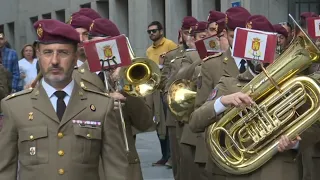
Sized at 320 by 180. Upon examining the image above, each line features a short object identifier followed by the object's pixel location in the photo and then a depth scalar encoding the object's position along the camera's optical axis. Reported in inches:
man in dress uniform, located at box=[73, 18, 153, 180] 242.2
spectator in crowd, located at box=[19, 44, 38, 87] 564.7
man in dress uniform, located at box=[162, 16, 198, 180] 371.2
